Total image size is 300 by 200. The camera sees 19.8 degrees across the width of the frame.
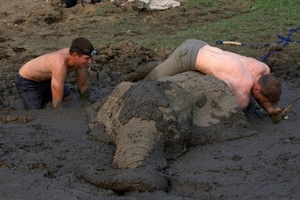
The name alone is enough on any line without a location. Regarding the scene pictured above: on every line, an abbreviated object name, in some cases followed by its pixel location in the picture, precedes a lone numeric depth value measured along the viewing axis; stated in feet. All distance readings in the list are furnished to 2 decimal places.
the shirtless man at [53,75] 28.83
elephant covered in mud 22.37
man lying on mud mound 26.52
